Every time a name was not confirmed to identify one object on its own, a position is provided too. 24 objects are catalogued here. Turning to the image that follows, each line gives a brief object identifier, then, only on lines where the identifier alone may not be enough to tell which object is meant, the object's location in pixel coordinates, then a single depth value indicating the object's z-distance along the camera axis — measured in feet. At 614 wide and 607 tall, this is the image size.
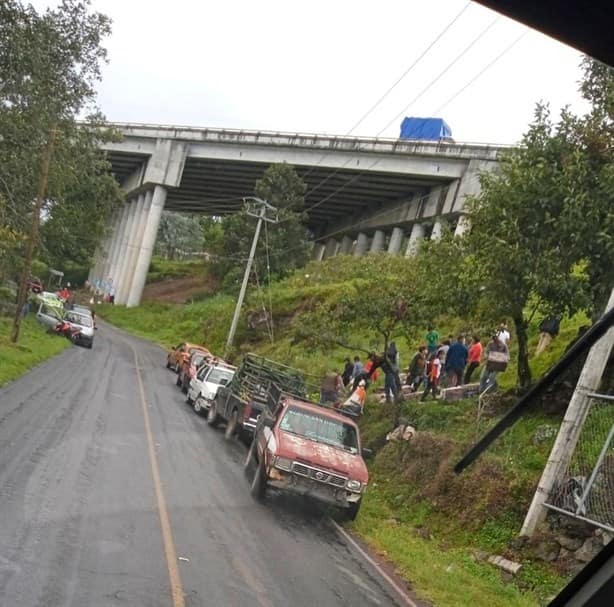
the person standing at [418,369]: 71.41
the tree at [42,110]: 76.02
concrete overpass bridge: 168.45
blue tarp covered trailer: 173.97
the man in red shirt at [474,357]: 67.46
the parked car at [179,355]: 106.32
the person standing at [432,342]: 74.87
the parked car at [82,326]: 123.54
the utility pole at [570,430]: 34.81
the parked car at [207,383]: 73.26
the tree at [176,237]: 410.93
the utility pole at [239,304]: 130.00
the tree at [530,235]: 48.60
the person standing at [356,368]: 79.36
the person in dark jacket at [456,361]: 65.05
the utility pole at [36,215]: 97.61
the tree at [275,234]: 192.24
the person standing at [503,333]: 57.21
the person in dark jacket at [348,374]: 81.66
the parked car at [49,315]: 128.94
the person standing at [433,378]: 65.62
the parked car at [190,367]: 88.95
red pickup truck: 39.96
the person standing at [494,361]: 56.03
